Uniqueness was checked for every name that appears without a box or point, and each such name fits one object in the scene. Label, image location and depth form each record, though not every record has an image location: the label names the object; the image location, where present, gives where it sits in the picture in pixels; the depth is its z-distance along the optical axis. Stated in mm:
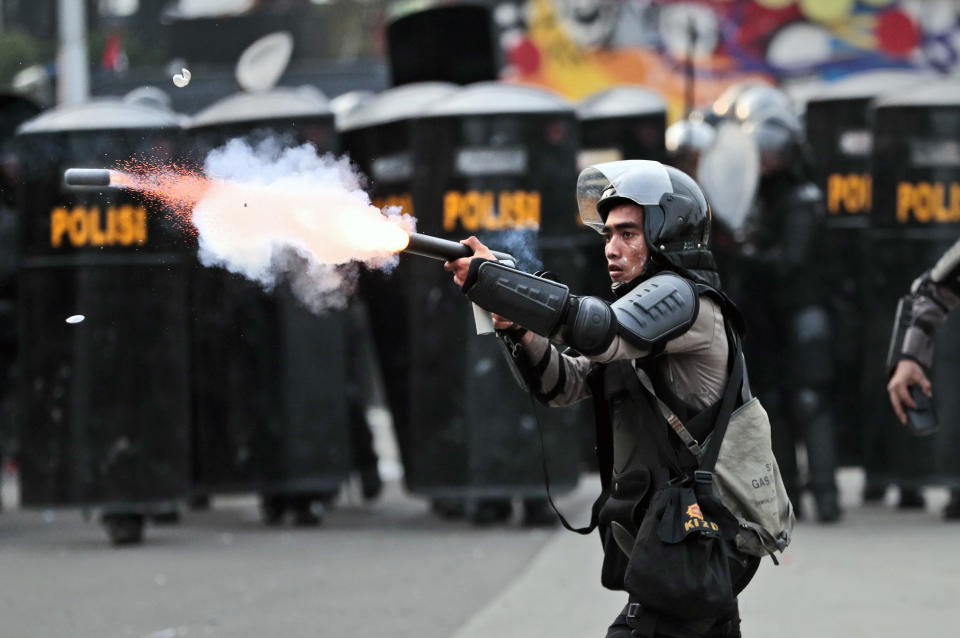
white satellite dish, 21414
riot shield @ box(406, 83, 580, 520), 18226
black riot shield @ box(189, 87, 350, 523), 18760
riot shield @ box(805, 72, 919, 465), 20560
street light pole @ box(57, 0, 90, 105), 29619
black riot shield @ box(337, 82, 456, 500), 19141
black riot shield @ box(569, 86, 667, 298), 21886
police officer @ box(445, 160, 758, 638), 7466
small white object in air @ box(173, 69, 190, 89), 11866
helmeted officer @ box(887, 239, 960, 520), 11142
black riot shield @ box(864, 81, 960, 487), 18546
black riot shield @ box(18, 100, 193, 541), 17433
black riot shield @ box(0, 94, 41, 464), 19233
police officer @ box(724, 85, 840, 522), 18150
